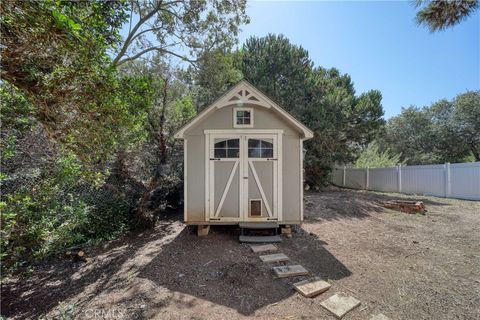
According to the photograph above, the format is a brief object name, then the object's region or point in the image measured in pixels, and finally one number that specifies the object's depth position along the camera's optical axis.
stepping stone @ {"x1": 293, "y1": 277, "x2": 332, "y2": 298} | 3.22
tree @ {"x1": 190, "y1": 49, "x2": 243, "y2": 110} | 9.47
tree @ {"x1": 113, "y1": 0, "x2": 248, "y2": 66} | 8.57
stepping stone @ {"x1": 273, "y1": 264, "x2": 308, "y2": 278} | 3.70
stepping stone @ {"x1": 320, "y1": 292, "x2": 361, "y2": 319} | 2.85
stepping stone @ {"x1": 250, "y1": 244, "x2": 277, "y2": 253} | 4.65
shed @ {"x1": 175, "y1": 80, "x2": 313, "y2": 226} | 5.42
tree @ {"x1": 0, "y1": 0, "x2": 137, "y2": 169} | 2.03
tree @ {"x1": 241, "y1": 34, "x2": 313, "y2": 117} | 12.16
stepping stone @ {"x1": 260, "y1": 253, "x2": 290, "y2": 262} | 4.19
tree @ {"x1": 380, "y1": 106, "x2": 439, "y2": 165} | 21.27
